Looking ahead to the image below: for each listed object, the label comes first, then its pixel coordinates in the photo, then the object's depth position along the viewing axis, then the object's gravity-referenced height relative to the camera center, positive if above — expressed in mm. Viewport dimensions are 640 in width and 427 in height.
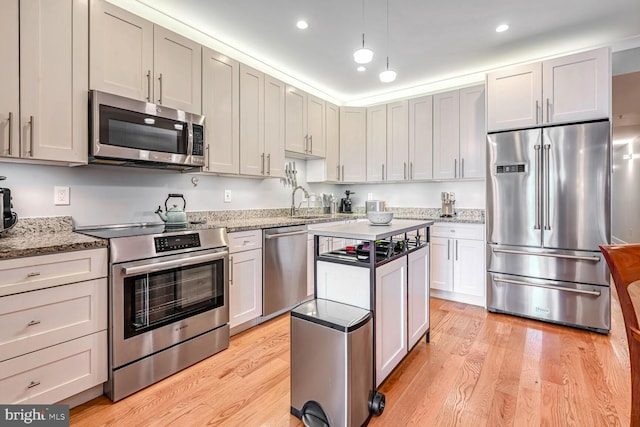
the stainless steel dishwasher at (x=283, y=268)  2781 -522
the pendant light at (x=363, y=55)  1928 +1013
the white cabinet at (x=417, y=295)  2070 -581
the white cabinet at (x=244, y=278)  2496 -544
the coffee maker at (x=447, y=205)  3830 +114
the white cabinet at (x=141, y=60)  1979 +1106
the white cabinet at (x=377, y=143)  4160 +980
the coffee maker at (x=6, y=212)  1682 +14
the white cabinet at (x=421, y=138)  3801 +965
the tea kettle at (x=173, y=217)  2352 -21
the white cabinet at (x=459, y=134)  3479 +943
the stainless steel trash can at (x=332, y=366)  1434 -748
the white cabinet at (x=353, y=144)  4305 +993
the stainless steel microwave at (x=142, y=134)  1938 +563
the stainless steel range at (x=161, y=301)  1772 -569
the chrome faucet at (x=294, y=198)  3922 +212
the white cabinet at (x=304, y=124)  3498 +1098
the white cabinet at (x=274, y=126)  3184 +941
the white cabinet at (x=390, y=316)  1706 -611
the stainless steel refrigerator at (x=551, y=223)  2646 -80
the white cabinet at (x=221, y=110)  2613 +924
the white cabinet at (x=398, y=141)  3986 +968
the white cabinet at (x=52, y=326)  1435 -569
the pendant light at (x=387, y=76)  2160 +987
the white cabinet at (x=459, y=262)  3287 -537
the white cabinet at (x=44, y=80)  1652 +775
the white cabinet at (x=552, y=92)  2650 +1139
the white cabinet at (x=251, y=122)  2926 +914
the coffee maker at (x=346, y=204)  4586 +152
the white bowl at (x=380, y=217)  2092 -20
